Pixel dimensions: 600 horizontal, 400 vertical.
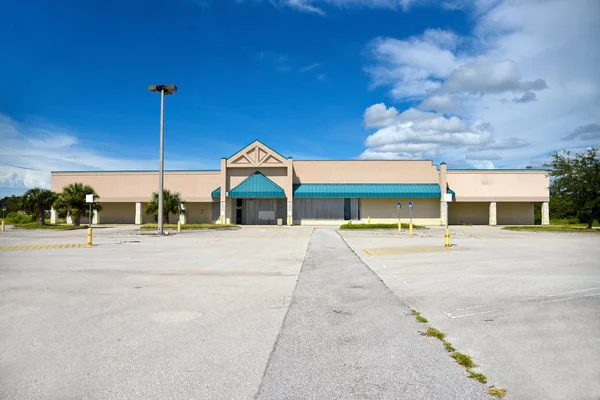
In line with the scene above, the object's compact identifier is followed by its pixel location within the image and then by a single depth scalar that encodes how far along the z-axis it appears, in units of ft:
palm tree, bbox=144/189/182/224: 140.77
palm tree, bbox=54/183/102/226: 134.62
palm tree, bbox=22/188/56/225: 140.15
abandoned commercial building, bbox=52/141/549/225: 162.71
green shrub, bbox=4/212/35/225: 175.42
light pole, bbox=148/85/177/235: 107.76
